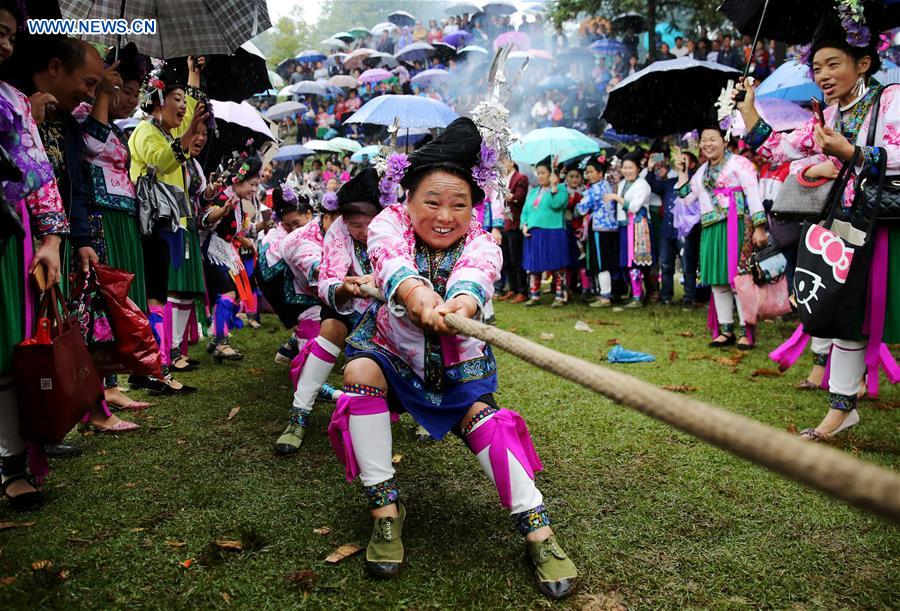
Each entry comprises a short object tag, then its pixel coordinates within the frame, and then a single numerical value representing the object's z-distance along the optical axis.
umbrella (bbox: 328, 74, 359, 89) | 24.55
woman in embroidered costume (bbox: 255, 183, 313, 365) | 4.82
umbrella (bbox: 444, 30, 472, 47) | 23.98
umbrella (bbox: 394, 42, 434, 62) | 23.73
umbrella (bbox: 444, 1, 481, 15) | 25.70
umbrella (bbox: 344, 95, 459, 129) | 7.68
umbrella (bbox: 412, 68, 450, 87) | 19.44
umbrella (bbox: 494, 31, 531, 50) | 19.67
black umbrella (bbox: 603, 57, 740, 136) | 7.39
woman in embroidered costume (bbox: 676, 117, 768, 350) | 5.89
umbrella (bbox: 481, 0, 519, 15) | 24.22
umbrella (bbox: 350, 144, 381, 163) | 11.93
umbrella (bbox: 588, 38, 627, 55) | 17.08
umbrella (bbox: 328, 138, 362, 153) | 15.51
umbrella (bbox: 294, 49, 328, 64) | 29.86
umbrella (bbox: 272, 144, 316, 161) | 16.08
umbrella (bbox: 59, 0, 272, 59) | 4.07
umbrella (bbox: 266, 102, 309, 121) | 19.36
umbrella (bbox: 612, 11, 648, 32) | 17.00
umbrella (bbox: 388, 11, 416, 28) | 31.51
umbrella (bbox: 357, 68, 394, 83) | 21.41
